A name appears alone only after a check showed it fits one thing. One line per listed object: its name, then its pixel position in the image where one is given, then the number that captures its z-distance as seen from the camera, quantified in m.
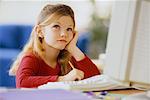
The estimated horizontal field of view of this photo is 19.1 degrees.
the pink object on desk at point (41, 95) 1.81
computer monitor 1.61
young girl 1.95
